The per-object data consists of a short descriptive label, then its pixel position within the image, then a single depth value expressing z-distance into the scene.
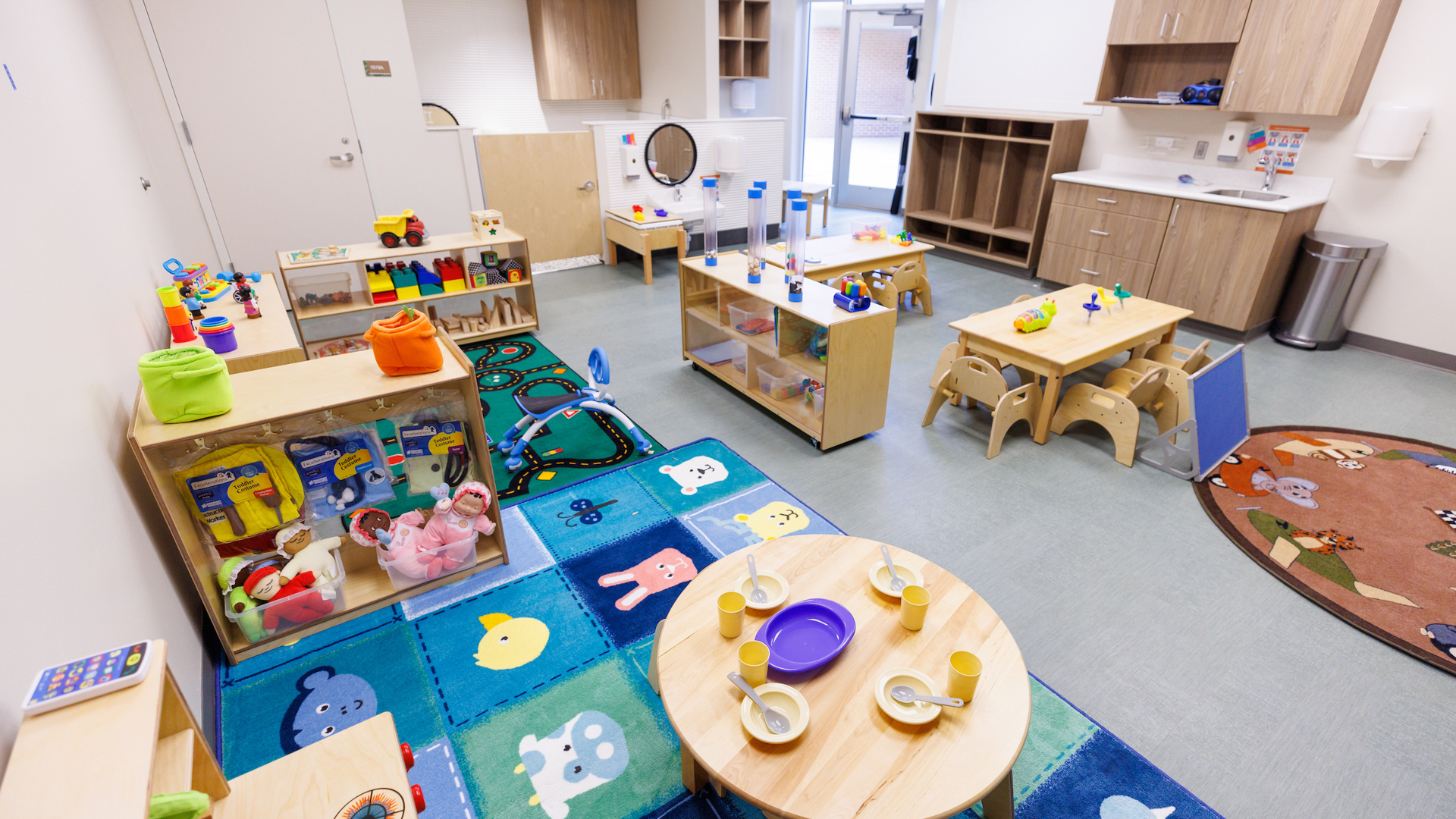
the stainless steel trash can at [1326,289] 4.19
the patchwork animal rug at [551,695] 1.76
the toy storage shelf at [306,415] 1.91
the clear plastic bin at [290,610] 2.14
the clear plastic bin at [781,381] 3.59
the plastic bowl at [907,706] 1.36
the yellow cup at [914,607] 1.55
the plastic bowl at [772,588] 1.66
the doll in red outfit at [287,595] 2.14
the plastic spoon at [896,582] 1.70
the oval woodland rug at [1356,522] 2.35
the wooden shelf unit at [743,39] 6.84
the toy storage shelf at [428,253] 4.10
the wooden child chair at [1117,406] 3.15
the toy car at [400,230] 4.24
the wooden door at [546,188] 5.79
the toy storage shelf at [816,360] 3.05
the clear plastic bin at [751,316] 3.66
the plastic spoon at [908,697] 1.35
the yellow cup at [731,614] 1.55
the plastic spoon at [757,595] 1.67
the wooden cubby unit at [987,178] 5.63
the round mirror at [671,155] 6.23
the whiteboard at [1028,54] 5.42
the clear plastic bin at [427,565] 2.39
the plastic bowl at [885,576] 1.70
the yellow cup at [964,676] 1.38
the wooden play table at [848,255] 4.36
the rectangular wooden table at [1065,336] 3.18
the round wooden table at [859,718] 1.26
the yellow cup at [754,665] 1.42
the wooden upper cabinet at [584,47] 7.19
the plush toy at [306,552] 2.23
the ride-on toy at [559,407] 3.22
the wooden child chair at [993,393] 3.24
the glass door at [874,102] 7.72
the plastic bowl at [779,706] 1.33
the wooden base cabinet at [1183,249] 4.28
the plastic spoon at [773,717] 1.37
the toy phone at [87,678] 0.96
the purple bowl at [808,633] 1.54
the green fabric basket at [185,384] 1.87
